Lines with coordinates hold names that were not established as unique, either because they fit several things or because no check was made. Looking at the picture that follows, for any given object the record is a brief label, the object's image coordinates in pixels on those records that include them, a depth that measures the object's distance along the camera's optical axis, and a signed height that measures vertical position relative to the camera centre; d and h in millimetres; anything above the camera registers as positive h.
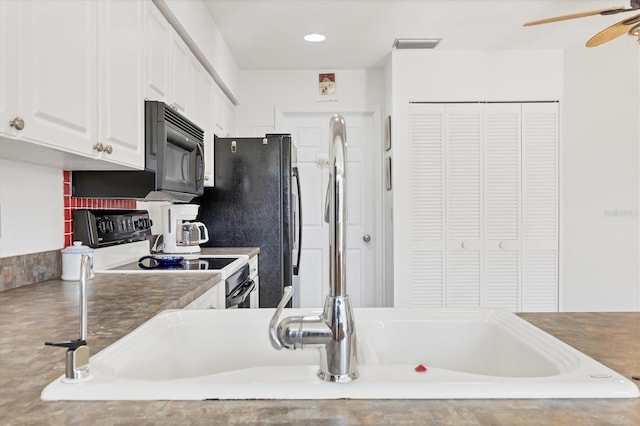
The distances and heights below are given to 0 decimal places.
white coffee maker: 2727 -117
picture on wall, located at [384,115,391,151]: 4082 +641
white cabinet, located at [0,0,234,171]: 1189 +404
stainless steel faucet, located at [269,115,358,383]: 726 -173
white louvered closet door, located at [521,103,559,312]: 3979 +150
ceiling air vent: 3666 +1261
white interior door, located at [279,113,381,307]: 4414 +50
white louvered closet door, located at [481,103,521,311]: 3967 +54
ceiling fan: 2248 +891
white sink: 645 -257
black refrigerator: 3211 +32
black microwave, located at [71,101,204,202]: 2037 +158
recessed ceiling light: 3539 +1257
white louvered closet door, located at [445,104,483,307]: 3959 +63
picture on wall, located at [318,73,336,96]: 4395 +1122
